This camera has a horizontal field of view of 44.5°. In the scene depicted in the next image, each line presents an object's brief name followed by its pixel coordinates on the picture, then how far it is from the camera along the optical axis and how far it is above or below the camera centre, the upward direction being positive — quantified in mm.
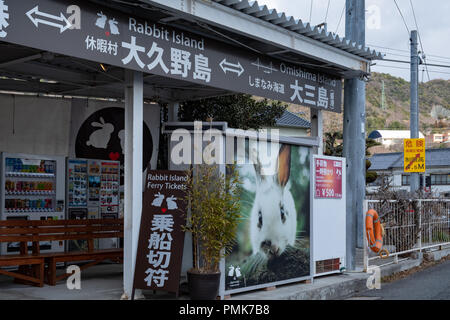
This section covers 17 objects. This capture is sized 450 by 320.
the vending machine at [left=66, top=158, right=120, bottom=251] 10719 -104
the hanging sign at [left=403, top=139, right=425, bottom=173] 17066 +959
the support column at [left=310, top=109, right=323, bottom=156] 10211 +1165
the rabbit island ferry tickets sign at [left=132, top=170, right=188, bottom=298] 7035 -635
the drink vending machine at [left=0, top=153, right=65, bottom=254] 9672 -72
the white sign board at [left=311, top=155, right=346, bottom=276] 9156 -631
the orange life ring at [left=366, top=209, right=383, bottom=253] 9938 -834
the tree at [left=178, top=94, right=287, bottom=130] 12586 +1754
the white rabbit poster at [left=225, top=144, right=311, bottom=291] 7657 -572
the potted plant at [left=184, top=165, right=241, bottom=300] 6926 -469
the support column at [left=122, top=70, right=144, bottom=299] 7059 +140
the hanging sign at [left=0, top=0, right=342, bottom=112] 5562 +1709
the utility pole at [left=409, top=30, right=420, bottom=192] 18062 +2704
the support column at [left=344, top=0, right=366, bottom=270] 9992 +490
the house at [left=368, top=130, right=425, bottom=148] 78719 +6957
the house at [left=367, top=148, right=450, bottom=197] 42703 +1511
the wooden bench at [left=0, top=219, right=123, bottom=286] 7973 -779
